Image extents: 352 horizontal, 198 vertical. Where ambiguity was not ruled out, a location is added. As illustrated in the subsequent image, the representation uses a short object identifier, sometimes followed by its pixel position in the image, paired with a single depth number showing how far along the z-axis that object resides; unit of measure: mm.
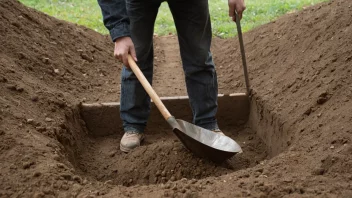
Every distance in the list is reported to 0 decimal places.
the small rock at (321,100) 4565
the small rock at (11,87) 5129
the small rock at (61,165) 3794
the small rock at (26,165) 3742
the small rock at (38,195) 3389
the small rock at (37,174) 3601
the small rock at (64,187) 3515
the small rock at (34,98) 5176
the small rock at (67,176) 3660
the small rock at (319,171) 3430
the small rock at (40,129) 4594
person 4855
